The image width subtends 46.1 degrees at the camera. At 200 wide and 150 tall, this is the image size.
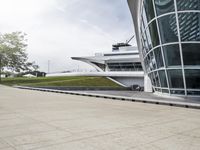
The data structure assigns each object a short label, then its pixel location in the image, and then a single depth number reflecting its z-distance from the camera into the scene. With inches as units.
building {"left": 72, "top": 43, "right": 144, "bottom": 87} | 2333.2
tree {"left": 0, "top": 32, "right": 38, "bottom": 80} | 2023.9
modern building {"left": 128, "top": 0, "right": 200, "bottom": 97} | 783.7
